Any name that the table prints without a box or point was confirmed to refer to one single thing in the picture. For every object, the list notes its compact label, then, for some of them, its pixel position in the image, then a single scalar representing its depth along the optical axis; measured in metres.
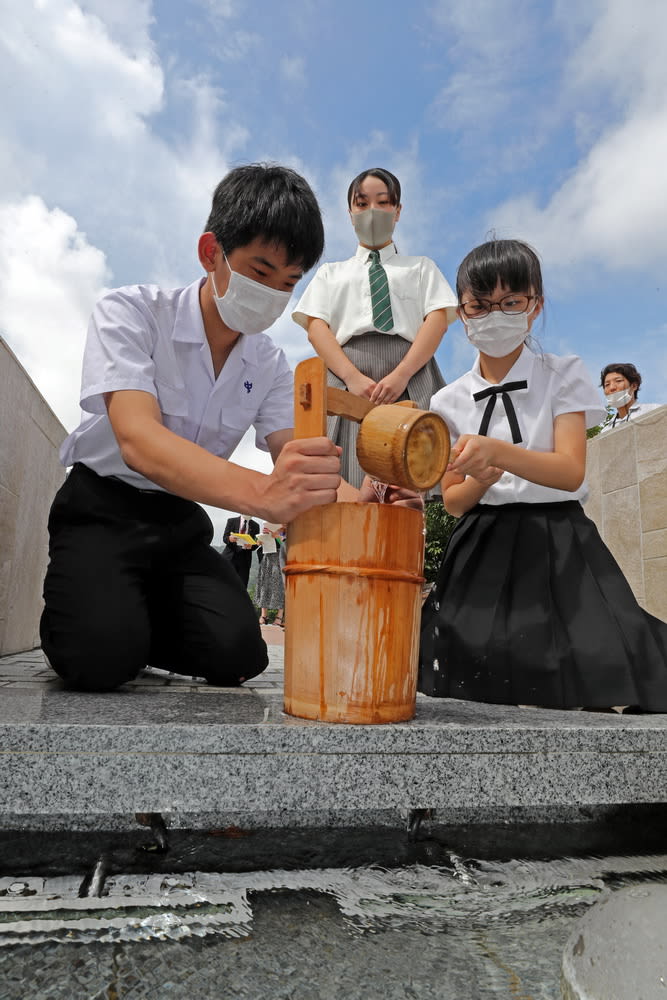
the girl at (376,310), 3.36
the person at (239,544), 9.91
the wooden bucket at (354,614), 1.46
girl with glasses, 2.02
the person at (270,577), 9.80
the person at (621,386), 5.98
